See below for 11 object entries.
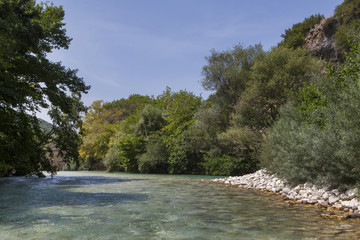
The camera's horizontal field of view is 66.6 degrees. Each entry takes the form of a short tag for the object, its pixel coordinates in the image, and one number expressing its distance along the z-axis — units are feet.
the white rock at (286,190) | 42.59
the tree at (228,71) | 109.91
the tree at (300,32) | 136.46
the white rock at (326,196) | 33.41
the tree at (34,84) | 37.55
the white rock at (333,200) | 31.49
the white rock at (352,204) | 28.11
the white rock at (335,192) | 33.45
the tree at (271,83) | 89.38
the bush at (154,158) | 120.06
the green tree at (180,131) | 113.70
